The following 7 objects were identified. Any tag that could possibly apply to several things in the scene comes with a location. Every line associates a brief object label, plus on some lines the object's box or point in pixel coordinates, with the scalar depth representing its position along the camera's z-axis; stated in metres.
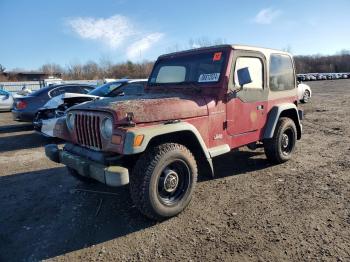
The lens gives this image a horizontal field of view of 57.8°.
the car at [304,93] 15.66
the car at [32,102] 9.84
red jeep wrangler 3.50
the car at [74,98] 9.02
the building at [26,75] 50.97
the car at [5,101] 15.77
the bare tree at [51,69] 55.78
